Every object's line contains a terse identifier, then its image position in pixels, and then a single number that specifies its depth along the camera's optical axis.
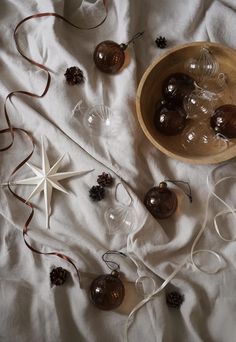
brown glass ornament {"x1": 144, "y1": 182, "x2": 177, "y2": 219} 0.90
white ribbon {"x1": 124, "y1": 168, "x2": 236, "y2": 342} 0.87
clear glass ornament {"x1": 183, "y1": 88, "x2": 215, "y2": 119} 0.93
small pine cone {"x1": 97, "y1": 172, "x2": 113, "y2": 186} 0.94
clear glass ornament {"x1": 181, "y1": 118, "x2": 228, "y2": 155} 0.95
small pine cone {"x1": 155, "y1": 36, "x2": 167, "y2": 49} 1.00
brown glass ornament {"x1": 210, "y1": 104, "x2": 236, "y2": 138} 0.90
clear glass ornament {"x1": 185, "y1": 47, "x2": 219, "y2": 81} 0.94
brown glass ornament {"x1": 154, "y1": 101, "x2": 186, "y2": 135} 0.92
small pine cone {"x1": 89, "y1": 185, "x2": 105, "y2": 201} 0.93
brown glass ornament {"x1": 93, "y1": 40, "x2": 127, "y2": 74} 0.95
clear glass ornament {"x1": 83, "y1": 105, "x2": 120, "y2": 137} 0.95
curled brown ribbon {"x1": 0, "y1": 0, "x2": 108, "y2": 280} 0.90
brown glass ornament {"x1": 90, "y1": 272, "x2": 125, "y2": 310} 0.85
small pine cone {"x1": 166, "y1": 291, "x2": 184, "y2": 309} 0.89
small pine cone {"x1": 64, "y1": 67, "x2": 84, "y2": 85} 0.97
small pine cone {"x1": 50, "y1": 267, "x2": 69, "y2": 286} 0.87
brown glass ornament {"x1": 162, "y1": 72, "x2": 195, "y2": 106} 0.94
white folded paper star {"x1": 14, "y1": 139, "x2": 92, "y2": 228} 0.92
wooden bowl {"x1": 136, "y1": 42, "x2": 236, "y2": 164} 0.91
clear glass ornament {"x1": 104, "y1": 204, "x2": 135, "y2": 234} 0.91
